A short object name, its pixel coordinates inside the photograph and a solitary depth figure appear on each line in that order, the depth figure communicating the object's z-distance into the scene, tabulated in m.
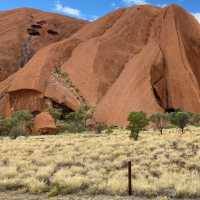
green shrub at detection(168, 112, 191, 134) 56.66
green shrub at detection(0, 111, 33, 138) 69.69
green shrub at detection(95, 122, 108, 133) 69.62
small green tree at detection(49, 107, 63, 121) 82.51
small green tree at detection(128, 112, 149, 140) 42.23
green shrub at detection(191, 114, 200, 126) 75.28
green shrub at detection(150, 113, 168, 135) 70.38
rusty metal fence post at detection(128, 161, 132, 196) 14.84
